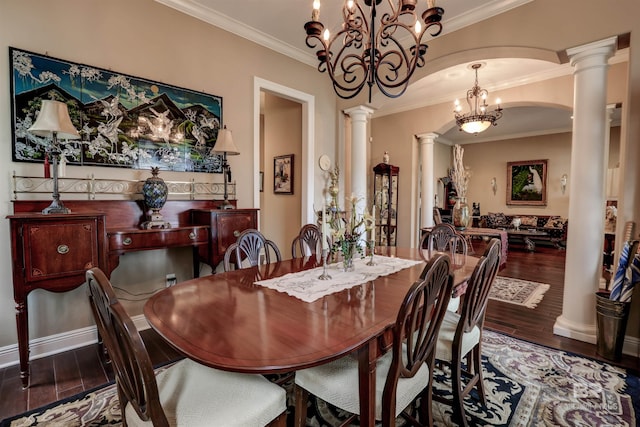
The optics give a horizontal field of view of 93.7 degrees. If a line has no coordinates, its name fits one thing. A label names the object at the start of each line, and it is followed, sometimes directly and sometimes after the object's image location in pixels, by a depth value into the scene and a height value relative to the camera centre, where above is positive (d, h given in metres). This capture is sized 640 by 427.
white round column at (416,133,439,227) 6.02 +0.48
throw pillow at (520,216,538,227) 8.11 -0.52
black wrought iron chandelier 1.70 +1.04
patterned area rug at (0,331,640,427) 1.64 -1.20
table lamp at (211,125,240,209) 2.94 +0.54
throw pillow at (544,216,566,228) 7.53 -0.52
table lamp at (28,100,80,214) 1.95 +0.48
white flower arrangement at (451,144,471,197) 5.83 +0.53
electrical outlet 2.93 -0.77
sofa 7.27 -0.63
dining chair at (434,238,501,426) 1.50 -0.72
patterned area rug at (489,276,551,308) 3.60 -1.17
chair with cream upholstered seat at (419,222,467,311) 2.71 -0.37
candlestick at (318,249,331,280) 1.74 -0.44
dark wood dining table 0.94 -0.47
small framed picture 4.57 +0.42
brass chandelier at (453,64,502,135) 4.32 +1.22
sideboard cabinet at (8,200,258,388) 1.90 -0.30
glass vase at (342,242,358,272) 1.87 -0.33
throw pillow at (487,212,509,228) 8.43 -0.52
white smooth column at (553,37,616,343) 2.48 +0.13
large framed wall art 2.17 +0.73
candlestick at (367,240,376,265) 2.11 -0.33
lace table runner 1.52 -0.45
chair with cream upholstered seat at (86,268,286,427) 0.87 -0.69
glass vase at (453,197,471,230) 5.09 -0.23
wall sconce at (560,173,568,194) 7.85 +0.52
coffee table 7.27 -0.81
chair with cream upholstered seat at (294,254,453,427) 1.12 -0.71
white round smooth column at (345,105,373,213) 4.30 +0.74
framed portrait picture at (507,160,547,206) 8.20 +0.54
